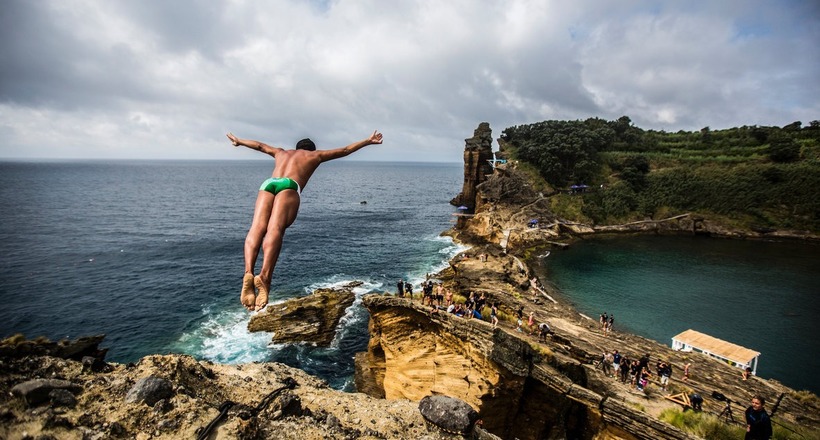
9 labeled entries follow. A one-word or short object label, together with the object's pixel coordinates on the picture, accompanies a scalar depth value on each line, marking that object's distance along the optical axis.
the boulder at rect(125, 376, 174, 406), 5.24
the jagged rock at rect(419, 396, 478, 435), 6.66
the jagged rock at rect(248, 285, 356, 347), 26.06
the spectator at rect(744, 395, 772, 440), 8.95
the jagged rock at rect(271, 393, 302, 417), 6.20
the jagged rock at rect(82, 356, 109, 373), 5.92
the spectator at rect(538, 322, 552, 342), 18.79
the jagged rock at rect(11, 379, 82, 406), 4.36
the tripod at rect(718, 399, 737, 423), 13.17
